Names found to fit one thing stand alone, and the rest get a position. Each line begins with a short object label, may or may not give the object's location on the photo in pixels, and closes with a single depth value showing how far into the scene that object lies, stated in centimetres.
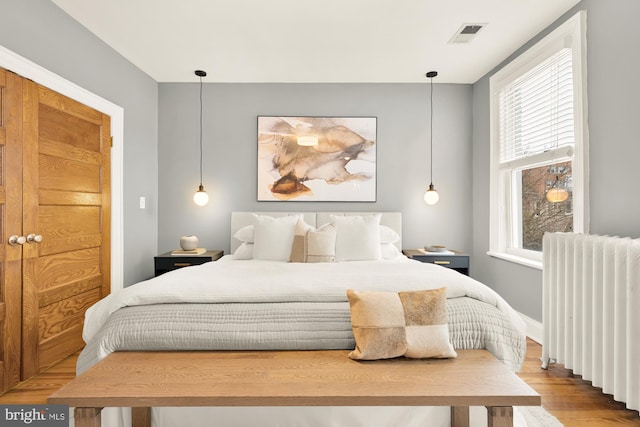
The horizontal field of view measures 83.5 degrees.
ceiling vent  277
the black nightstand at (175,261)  344
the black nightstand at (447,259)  354
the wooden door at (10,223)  212
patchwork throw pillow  153
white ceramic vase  360
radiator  174
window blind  264
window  248
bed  158
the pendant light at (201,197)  377
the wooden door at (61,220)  230
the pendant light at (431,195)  373
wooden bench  126
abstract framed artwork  393
